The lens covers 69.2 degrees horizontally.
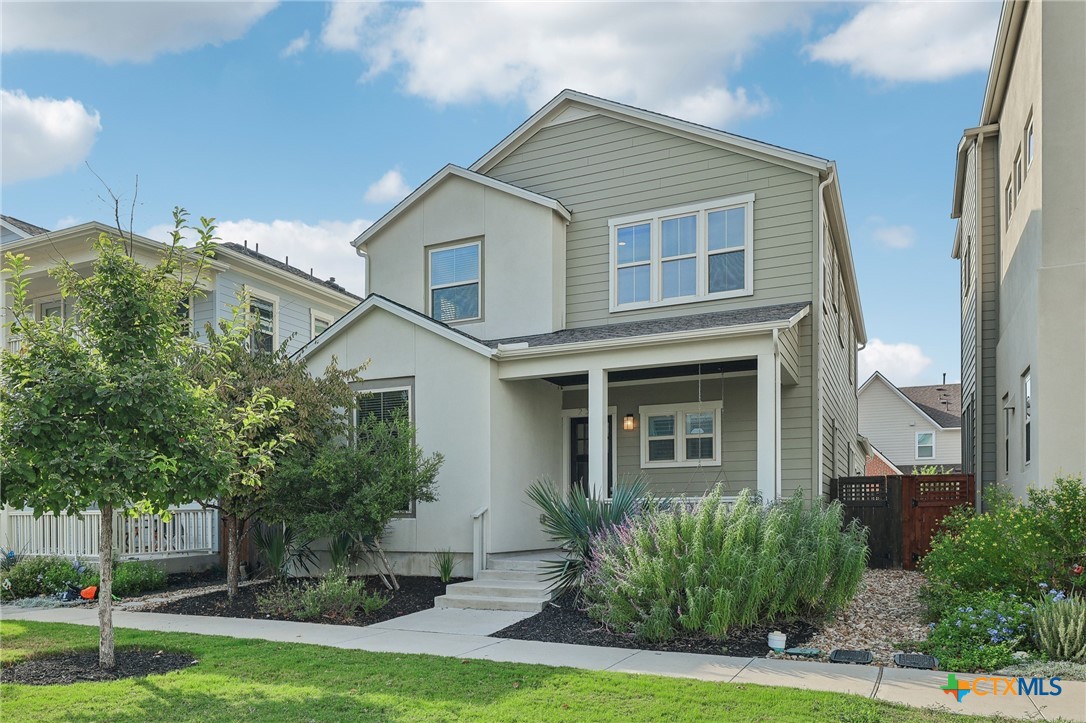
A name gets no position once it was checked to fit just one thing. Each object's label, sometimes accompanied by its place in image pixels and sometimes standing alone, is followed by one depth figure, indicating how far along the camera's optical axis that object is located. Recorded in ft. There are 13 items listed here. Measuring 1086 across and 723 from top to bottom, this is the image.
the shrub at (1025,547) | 24.31
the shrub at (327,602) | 31.58
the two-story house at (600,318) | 38.45
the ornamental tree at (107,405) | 20.97
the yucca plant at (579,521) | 31.07
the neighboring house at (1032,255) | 29.73
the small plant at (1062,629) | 21.20
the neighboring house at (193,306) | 44.09
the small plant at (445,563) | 37.35
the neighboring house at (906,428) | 119.96
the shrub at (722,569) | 24.91
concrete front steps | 32.17
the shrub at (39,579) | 39.17
